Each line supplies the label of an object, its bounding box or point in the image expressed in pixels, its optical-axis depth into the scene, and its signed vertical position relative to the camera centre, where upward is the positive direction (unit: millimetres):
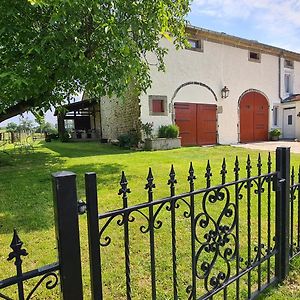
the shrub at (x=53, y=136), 24331 -352
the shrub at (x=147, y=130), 12906 -38
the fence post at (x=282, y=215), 2448 -818
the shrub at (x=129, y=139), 13398 -476
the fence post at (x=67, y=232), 1146 -431
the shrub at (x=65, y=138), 21156 -484
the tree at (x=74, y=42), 5270 +1913
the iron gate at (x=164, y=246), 1170 -971
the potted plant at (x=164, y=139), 12539 -477
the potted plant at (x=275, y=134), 17078 -568
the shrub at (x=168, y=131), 13047 -151
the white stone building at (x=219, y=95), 13637 +1805
